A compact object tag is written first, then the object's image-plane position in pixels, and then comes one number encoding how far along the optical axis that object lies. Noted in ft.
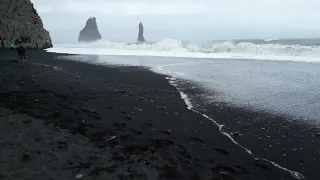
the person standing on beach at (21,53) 70.13
